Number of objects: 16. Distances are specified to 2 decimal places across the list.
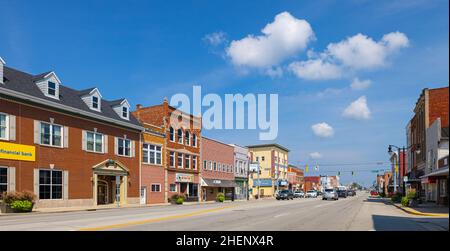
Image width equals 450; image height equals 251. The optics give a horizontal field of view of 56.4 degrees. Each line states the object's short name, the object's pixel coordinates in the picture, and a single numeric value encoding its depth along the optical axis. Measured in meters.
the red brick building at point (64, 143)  30.86
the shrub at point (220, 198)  58.59
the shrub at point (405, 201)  34.12
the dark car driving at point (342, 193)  83.94
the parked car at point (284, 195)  67.44
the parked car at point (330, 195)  61.56
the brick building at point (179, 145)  51.62
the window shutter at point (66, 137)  35.50
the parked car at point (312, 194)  92.06
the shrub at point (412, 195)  35.19
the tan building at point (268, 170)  100.38
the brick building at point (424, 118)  44.78
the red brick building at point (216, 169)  61.66
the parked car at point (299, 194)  89.22
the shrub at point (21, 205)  28.59
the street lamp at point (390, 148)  48.04
